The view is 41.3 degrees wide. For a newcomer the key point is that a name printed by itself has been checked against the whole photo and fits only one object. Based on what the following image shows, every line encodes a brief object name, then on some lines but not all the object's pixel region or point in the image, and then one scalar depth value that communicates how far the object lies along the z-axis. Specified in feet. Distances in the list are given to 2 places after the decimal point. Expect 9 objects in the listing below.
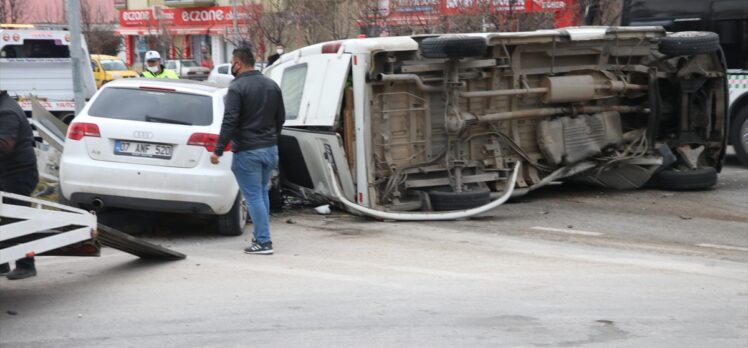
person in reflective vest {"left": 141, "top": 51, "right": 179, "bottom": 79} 48.34
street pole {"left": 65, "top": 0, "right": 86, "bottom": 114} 42.57
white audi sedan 29.86
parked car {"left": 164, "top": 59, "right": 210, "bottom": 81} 142.31
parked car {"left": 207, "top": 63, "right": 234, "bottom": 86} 109.09
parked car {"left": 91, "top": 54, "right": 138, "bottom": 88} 103.59
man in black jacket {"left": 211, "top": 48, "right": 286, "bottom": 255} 28.12
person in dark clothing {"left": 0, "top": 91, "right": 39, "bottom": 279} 23.54
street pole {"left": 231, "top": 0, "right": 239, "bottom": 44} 137.28
